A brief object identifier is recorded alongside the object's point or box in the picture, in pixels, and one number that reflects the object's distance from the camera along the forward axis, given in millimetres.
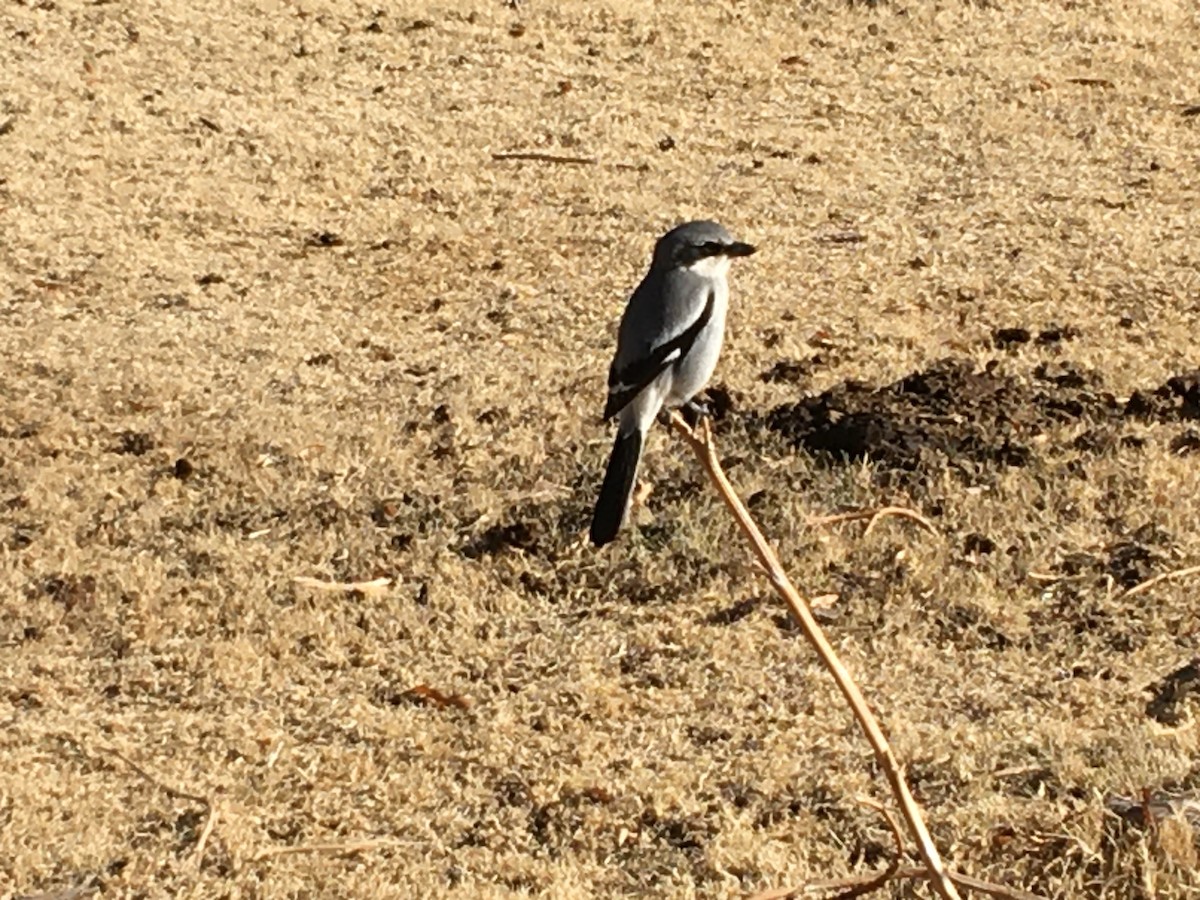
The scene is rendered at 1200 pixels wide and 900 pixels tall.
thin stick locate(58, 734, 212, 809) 5539
